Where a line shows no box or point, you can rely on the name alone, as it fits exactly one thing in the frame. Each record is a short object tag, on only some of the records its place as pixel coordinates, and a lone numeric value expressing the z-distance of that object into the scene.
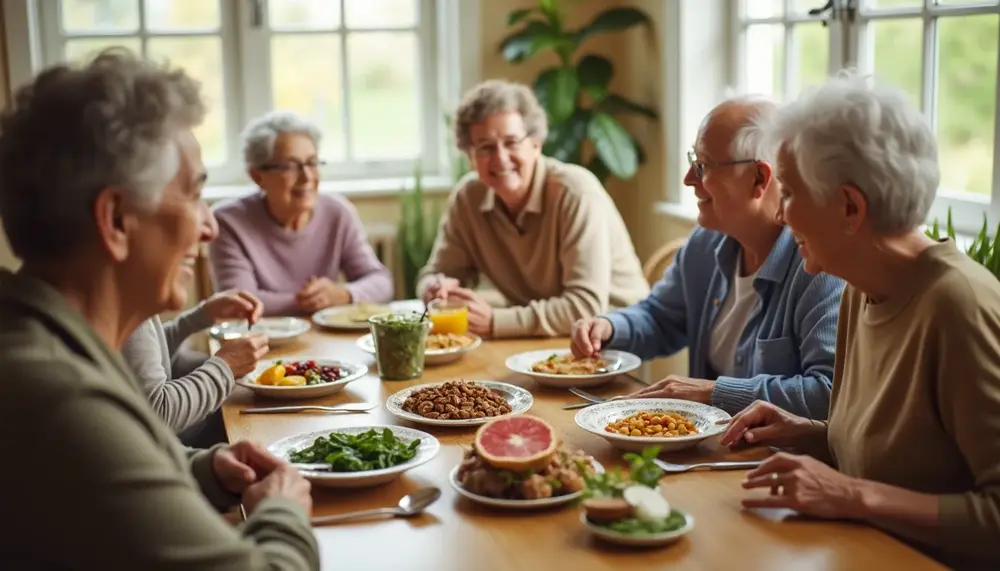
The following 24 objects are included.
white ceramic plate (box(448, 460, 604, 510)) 1.57
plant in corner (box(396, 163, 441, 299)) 4.46
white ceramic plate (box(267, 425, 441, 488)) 1.68
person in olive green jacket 1.16
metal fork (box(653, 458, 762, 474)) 1.77
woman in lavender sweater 3.55
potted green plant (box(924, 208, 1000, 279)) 2.30
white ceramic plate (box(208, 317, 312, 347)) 2.82
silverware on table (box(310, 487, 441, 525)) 1.60
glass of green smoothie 2.37
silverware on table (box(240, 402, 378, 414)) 2.19
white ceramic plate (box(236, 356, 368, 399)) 2.26
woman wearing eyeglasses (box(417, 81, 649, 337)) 3.11
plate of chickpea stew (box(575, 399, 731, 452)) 1.83
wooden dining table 1.42
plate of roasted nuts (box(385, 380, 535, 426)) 2.02
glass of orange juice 2.73
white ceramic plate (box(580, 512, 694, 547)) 1.43
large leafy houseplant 4.30
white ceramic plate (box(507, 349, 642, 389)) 2.30
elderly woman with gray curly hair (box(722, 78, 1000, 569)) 1.54
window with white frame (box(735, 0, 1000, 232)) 2.93
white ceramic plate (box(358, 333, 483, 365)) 2.54
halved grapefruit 1.61
